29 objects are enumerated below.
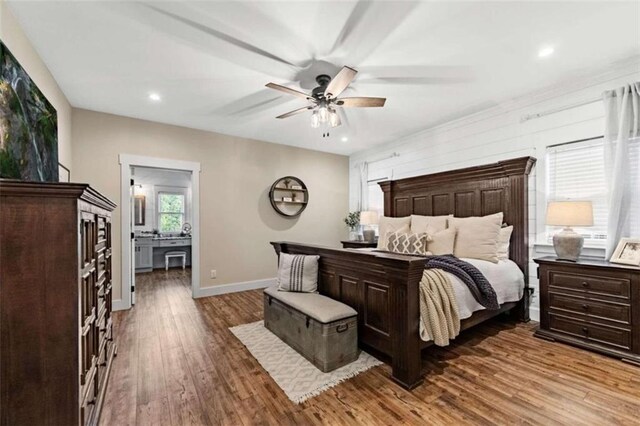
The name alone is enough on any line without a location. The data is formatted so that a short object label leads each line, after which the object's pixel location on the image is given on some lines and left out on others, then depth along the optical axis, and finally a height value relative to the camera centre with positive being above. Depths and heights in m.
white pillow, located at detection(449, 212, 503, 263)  3.32 -0.31
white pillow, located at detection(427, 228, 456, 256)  3.58 -0.39
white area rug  2.07 -1.31
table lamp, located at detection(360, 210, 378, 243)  5.32 -0.16
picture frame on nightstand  2.50 -0.38
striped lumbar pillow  2.99 -0.68
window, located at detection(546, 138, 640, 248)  2.96 +0.37
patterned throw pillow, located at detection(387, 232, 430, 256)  3.67 -0.42
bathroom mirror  7.30 +0.12
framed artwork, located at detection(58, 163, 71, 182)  2.99 +0.46
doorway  7.00 -0.17
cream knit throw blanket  2.19 -0.79
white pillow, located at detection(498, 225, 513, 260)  3.46 -0.36
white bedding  2.52 -0.75
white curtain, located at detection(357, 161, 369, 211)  6.04 +0.62
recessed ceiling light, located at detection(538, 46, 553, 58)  2.51 +1.49
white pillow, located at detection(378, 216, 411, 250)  4.35 -0.22
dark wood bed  2.09 -0.47
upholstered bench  2.30 -1.03
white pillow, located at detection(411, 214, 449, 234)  3.94 -0.16
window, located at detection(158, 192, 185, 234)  7.72 +0.04
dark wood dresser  1.09 -0.37
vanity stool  7.18 -1.11
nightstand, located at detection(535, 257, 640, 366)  2.41 -0.89
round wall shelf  5.38 +0.34
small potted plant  6.10 -0.20
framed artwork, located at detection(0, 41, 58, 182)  1.78 +0.66
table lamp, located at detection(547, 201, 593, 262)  2.75 -0.09
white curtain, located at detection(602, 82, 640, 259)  2.69 +0.51
